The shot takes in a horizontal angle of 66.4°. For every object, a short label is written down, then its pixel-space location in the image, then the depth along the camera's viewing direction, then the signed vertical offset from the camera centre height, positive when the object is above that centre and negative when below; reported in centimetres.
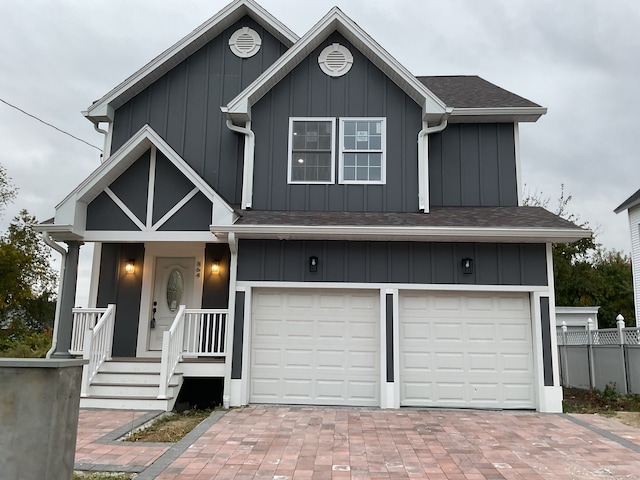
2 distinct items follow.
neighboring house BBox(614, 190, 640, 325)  1691 +341
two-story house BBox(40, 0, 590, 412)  805 +126
